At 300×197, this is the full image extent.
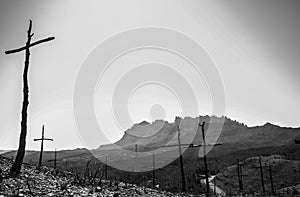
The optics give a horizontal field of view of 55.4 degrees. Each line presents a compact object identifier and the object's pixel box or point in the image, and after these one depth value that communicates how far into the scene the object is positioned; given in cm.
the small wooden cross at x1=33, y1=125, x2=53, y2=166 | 3022
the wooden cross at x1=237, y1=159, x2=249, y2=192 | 4707
